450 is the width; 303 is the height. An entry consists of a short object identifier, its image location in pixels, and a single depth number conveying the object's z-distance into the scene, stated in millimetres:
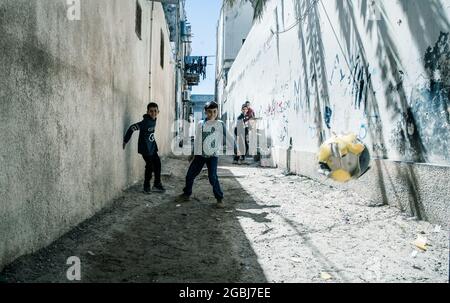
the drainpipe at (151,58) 8914
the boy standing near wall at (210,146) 5445
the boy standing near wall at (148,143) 6199
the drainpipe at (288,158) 9167
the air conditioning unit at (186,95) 33600
